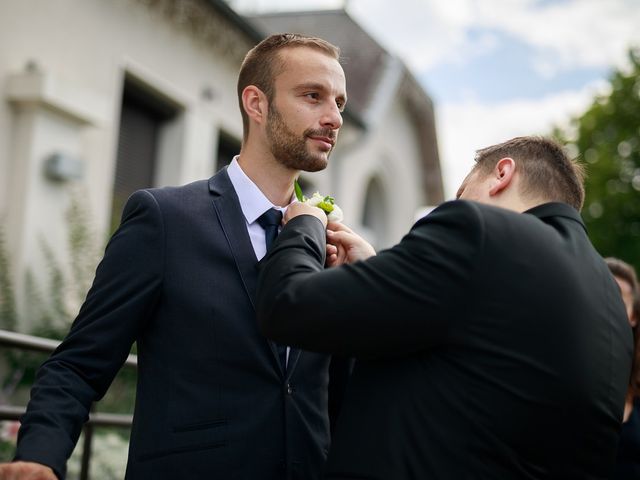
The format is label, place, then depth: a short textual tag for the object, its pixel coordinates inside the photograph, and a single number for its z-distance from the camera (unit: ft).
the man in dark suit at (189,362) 7.47
